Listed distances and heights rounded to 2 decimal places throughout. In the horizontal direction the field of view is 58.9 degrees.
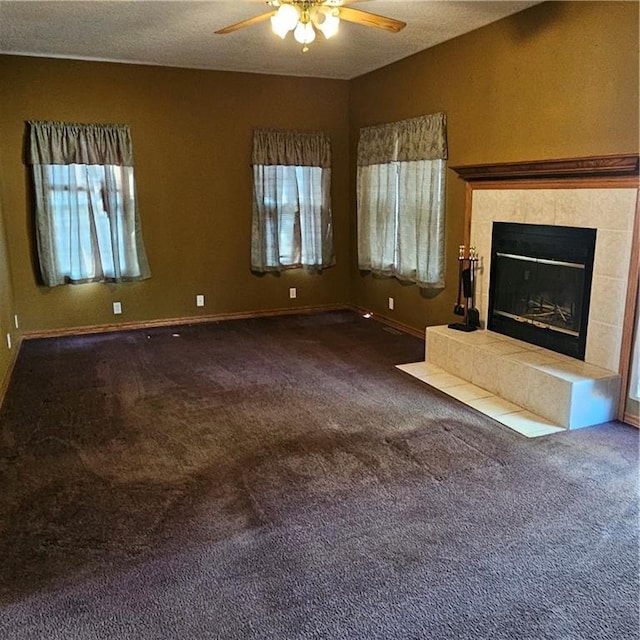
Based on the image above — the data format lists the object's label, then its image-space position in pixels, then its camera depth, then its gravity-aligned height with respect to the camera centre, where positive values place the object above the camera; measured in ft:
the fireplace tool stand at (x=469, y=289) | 15.44 -2.39
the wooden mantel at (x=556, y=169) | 10.87 +0.67
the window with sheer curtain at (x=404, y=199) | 16.99 +0.07
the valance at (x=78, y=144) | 17.47 +1.86
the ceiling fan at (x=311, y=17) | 10.16 +3.35
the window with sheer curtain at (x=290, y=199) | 20.58 +0.11
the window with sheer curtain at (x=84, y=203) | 17.67 +0.04
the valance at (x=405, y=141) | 16.65 +1.90
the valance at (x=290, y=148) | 20.42 +1.94
